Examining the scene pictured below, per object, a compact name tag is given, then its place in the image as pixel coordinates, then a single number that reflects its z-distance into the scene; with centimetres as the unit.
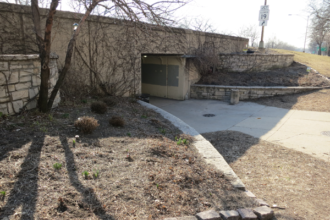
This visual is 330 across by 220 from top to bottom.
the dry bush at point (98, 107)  599
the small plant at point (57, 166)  321
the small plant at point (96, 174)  317
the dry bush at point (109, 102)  698
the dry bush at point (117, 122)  524
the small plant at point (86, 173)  312
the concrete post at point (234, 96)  1118
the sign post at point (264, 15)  1509
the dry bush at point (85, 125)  445
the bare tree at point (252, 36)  2834
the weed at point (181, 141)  482
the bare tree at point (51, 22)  470
